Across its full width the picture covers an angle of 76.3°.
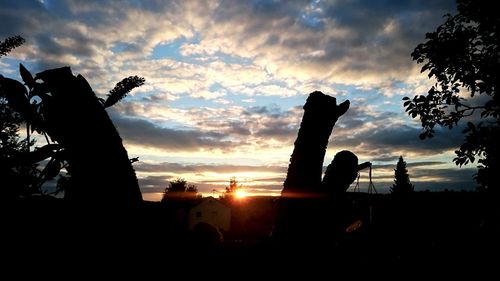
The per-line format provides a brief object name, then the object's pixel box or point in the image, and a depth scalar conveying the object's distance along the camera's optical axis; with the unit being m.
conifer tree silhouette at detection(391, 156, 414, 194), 61.06
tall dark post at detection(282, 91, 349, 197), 2.50
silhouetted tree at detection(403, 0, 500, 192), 8.05
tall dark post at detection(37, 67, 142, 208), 1.65
